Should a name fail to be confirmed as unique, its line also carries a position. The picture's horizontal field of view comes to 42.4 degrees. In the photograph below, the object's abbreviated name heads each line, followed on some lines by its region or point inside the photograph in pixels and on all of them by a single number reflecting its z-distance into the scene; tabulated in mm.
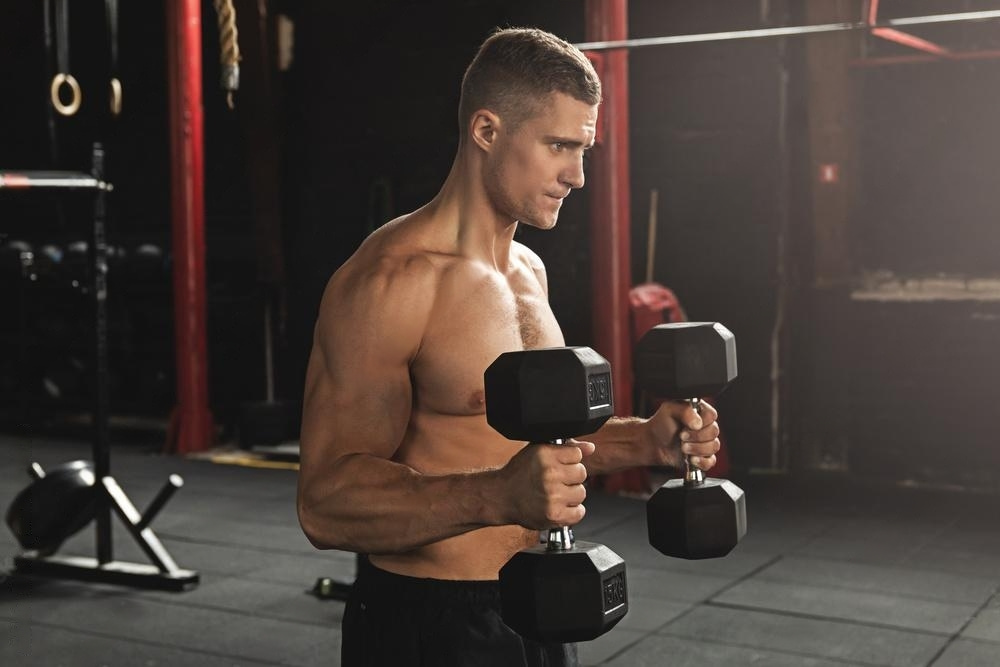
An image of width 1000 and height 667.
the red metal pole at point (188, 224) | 6438
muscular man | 1528
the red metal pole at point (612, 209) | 5406
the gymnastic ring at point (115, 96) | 4844
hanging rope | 4977
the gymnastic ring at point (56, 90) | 4418
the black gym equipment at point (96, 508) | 4199
